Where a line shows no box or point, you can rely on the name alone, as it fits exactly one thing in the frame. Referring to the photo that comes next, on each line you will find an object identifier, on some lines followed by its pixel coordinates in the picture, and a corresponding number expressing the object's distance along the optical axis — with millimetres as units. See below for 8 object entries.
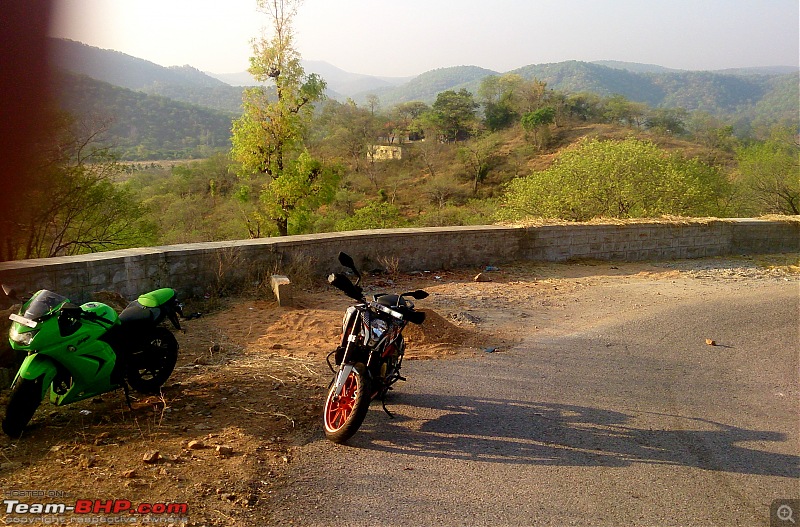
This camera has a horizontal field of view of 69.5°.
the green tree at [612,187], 14812
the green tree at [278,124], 22797
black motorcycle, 3820
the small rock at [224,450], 3672
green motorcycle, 3762
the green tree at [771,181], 23000
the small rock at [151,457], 3506
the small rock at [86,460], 3464
